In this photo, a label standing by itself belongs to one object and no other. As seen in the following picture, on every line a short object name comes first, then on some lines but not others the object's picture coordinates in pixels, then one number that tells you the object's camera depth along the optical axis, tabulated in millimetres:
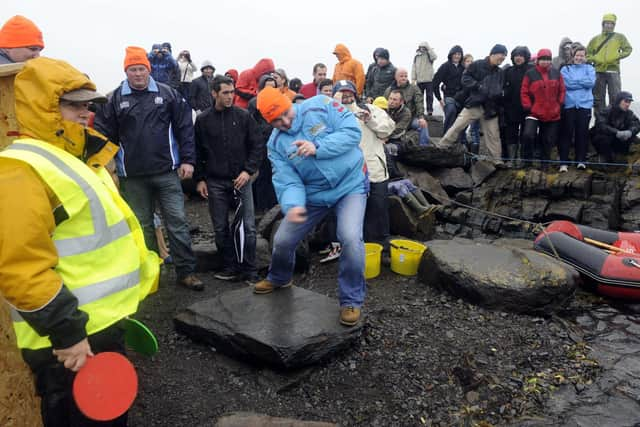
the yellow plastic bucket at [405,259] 5902
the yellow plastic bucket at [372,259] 5750
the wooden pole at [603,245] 6152
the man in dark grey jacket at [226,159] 5277
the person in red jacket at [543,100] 8555
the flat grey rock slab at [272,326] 3699
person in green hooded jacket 9422
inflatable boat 5496
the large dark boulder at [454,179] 10109
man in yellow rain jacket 1794
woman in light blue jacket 8594
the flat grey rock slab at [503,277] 4965
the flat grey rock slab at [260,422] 2787
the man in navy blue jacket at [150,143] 4691
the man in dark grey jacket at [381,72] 10047
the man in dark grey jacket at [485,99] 9070
